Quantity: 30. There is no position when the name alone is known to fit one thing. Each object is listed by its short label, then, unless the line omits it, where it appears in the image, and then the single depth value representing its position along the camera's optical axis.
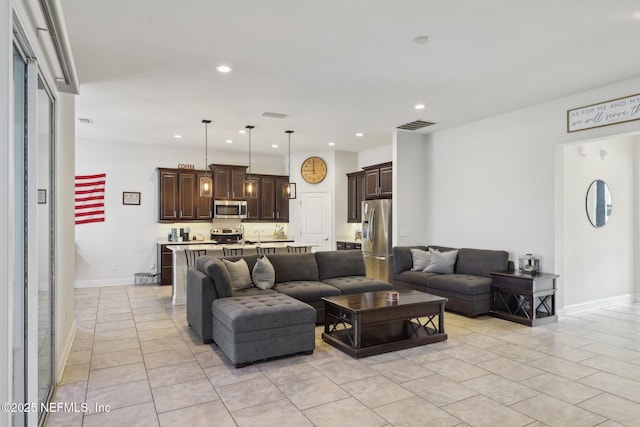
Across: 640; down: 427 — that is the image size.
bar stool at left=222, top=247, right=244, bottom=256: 6.25
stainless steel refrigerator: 7.31
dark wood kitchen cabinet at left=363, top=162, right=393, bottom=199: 7.57
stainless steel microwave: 8.72
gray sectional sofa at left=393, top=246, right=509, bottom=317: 5.40
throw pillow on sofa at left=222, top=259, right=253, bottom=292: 4.79
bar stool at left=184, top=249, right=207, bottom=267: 6.23
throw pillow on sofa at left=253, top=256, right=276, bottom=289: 5.00
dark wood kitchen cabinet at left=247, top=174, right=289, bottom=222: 9.20
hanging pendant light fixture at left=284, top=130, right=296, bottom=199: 7.02
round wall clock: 9.27
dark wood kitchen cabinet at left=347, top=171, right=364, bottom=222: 8.73
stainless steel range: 8.79
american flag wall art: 7.85
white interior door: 9.15
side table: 5.02
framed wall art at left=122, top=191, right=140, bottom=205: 8.20
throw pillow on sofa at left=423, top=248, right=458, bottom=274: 6.26
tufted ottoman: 3.58
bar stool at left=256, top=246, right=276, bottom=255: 6.52
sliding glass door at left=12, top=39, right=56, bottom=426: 1.95
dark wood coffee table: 3.94
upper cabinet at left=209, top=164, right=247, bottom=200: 8.69
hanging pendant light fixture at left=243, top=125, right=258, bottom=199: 6.73
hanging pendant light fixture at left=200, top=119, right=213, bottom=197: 6.43
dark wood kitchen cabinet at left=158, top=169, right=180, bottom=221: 8.17
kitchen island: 6.14
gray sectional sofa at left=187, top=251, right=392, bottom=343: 4.27
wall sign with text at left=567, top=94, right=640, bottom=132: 4.47
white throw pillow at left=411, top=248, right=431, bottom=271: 6.54
